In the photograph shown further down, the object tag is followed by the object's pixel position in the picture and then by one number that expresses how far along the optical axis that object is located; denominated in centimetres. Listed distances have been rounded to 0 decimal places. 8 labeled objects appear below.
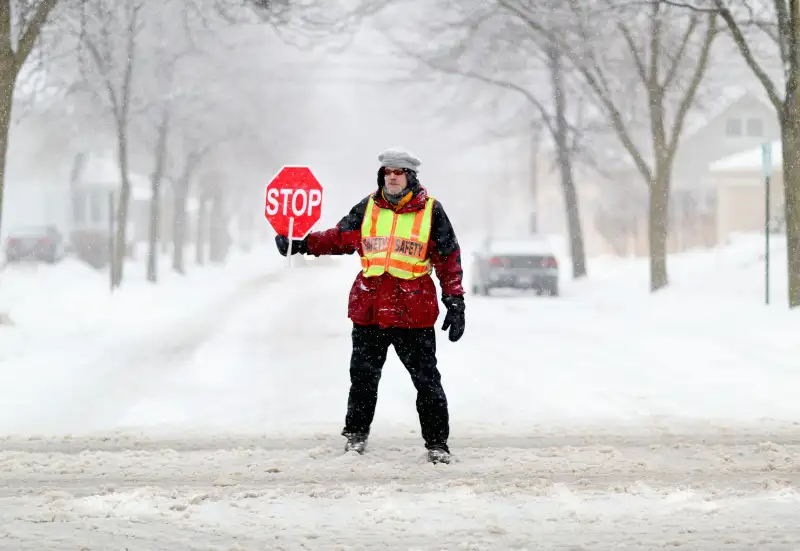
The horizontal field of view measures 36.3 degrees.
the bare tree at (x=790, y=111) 1639
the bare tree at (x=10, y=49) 1538
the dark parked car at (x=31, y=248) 4394
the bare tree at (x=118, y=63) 2612
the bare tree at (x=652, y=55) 2225
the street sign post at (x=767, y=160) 1709
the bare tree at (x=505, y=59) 2431
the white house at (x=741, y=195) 4450
